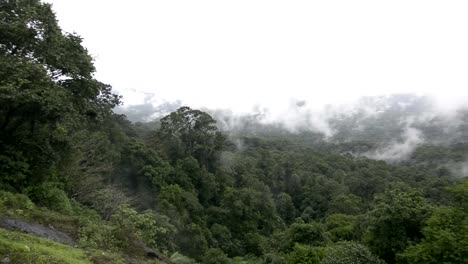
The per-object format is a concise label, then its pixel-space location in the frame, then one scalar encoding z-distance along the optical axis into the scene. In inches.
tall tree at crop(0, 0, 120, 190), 432.0
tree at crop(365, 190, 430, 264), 657.6
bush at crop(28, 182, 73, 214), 493.4
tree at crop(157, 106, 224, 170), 1847.9
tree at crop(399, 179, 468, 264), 513.4
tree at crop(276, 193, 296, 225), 2261.3
